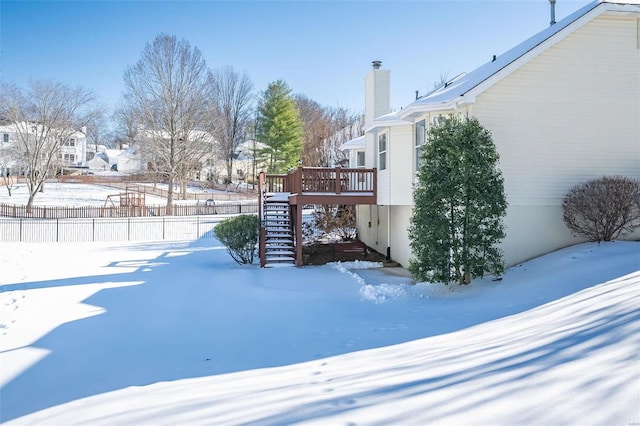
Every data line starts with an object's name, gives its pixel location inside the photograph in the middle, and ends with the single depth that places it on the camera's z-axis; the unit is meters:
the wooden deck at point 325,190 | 16.09
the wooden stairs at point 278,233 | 16.23
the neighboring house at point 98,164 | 79.19
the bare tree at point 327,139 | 35.50
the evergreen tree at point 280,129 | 48.28
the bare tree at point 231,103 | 62.69
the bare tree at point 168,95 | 40.12
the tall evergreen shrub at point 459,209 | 10.54
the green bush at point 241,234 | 16.58
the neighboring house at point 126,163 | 68.00
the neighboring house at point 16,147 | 46.04
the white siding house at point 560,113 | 11.94
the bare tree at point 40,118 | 41.00
